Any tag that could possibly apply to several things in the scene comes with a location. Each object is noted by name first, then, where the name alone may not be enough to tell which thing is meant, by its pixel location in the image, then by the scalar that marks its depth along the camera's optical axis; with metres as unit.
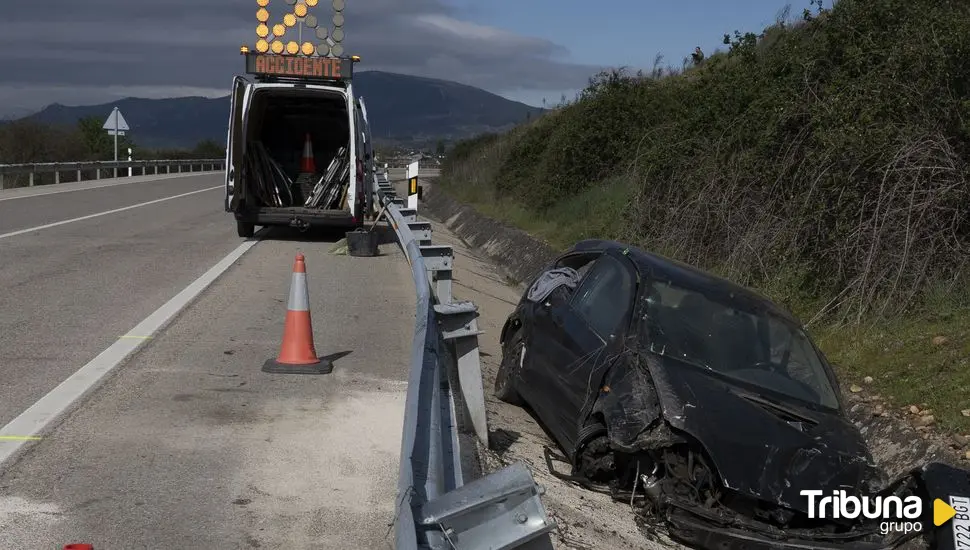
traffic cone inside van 19.17
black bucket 16.73
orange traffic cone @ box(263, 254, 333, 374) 8.35
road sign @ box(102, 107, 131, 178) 42.72
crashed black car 6.00
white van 17.12
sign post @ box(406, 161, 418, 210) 19.71
